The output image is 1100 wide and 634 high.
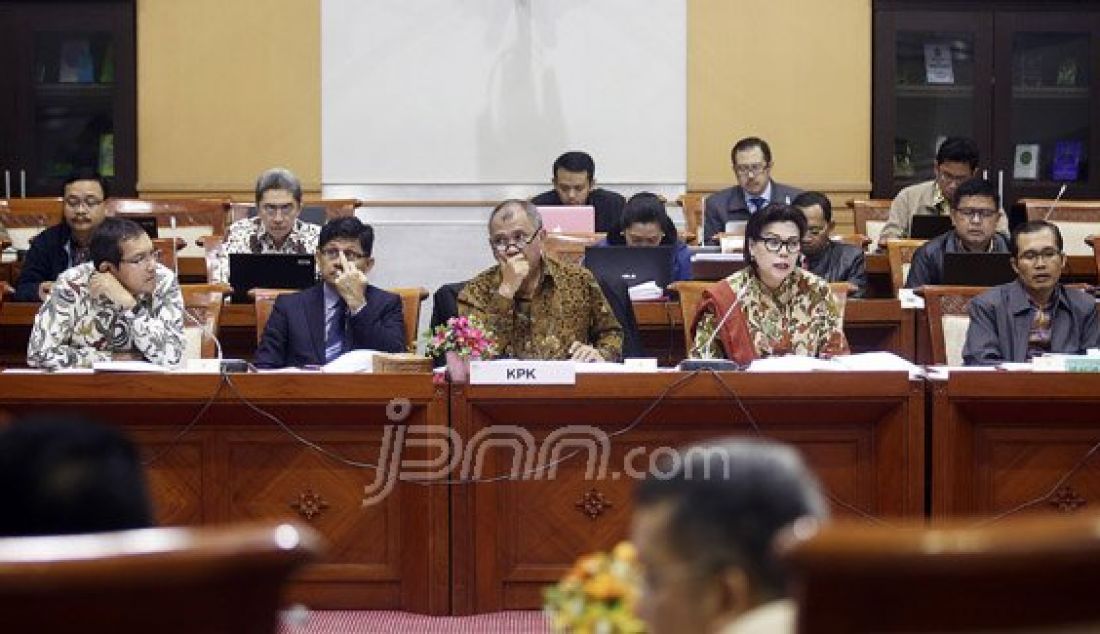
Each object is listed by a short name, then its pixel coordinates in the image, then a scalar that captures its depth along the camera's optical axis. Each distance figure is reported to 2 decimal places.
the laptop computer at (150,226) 15.28
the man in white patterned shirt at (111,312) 10.97
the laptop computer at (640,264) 13.48
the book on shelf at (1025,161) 20.26
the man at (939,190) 17.17
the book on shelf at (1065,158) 20.25
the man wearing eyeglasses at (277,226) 15.47
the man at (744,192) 17.30
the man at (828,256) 14.94
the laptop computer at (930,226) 15.95
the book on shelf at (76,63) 20.14
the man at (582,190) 17.42
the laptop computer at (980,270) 13.00
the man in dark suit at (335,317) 11.70
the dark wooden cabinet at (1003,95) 20.16
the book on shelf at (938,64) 20.20
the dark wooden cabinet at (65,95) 19.99
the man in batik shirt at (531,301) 11.43
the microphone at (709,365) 9.89
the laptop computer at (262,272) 13.51
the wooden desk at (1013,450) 9.73
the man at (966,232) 14.24
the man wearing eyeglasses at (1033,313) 11.33
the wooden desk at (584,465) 9.82
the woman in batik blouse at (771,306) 11.17
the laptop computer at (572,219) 16.10
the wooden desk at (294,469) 9.79
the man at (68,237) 15.05
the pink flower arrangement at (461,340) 9.77
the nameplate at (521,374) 9.73
